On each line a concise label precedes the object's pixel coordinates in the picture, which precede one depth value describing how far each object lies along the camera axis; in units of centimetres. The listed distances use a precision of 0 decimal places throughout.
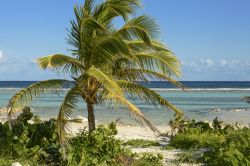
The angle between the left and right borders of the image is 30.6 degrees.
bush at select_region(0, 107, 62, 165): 885
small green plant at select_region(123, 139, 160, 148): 1173
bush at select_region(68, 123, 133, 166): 844
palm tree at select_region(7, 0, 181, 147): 873
